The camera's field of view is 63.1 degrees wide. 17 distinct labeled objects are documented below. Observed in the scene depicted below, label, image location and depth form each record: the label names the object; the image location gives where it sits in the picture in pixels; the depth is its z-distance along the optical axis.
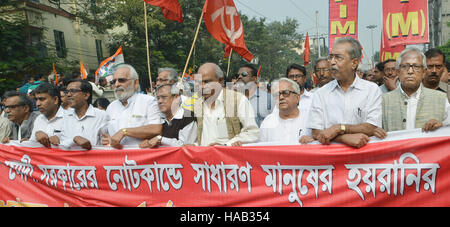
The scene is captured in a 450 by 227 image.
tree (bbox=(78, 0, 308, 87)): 18.97
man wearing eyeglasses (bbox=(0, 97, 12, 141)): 4.84
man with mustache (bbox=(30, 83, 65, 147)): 4.23
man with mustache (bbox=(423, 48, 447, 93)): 4.02
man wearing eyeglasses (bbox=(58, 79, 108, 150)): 4.11
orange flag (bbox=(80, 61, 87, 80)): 12.97
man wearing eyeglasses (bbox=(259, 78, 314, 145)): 3.55
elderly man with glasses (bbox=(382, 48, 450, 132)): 2.93
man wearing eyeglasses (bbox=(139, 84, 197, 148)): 3.61
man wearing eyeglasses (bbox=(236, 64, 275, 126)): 5.16
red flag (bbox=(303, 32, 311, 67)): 11.95
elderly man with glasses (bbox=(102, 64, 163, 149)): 3.89
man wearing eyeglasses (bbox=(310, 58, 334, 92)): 5.33
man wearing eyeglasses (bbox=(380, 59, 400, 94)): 5.05
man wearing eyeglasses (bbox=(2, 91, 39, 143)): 4.58
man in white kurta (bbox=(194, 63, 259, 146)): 3.57
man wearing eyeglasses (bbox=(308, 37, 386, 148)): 2.88
